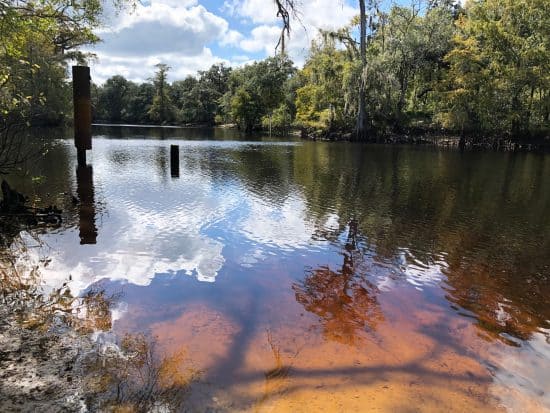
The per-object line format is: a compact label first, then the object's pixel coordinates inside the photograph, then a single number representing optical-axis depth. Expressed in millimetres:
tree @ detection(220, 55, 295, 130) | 72938
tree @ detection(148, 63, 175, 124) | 102062
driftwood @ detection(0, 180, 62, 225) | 10773
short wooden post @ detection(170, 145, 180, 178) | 20091
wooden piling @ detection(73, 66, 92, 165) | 16656
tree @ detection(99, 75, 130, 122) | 112562
